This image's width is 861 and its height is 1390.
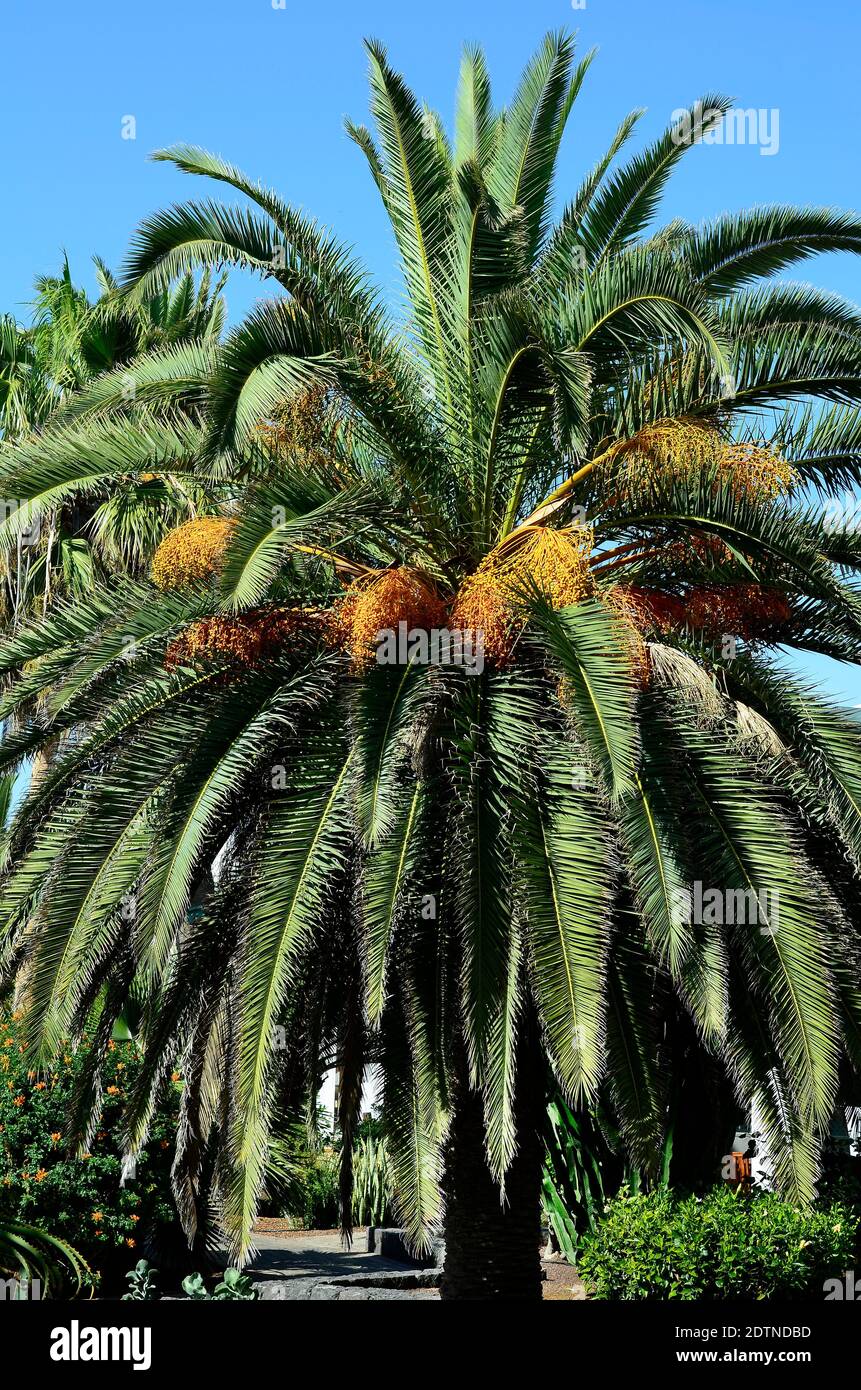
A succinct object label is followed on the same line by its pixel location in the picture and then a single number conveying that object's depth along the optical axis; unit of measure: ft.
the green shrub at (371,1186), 66.33
